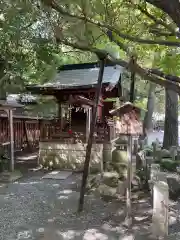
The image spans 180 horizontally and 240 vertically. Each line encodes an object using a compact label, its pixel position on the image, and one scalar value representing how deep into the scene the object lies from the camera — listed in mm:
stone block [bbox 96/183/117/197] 4969
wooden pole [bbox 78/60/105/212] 4133
